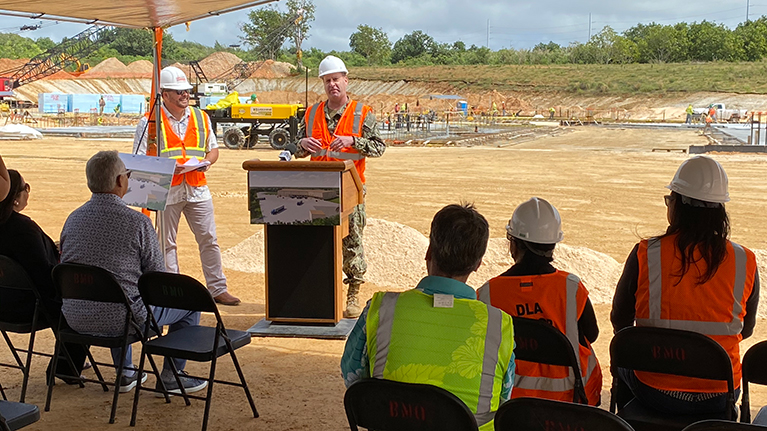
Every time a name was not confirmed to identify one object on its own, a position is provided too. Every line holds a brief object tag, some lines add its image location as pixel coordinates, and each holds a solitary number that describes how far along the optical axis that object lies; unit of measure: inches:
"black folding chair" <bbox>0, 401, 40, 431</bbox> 102.9
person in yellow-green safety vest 96.0
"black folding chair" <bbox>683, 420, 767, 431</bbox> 75.9
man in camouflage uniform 240.4
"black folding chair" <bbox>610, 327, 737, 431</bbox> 109.0
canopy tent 232.8
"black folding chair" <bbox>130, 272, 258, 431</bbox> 151.9
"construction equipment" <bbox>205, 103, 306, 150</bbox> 1122.8
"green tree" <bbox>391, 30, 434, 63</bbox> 4148.6
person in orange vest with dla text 122.2
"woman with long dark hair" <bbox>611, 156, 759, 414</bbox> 122.1
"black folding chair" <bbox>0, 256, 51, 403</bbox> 171.2
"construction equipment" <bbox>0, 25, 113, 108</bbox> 2271.0
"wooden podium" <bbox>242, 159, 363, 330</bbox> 220.2
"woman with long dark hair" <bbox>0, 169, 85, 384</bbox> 180.5
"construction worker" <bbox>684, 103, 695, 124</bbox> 1841.7
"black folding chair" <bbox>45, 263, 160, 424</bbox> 156.6
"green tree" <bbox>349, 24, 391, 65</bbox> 3885.3
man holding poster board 257.0
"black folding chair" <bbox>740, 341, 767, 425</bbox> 112.0
